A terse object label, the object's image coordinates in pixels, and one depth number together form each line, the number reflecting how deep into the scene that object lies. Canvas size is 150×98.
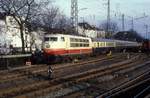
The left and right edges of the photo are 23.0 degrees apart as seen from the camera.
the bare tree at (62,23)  69.34
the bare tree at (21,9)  40.11
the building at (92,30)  118.09
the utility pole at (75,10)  55.62
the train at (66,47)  34.00
